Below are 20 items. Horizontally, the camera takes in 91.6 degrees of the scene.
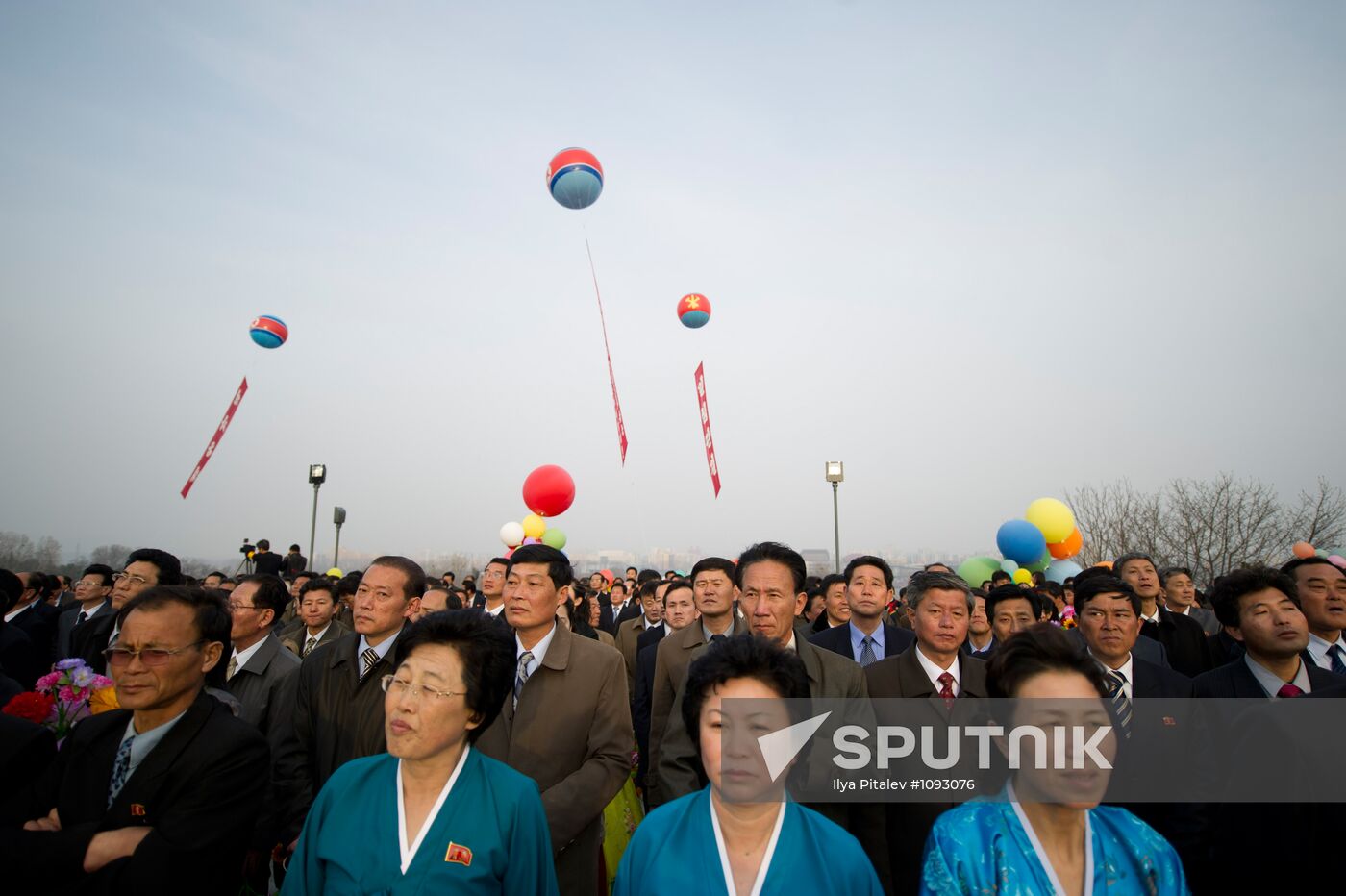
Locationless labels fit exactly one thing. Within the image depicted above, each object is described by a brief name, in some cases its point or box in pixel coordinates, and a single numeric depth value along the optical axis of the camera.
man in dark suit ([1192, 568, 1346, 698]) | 3.40
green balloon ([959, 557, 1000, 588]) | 11.73
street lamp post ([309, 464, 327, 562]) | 14.84
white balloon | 14.15
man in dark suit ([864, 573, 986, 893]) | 3.22
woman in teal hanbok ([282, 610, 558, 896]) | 2.05
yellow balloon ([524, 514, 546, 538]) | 12.52
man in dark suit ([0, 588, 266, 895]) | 1.99
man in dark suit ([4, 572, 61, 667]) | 6.57
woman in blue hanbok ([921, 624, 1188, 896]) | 1.79
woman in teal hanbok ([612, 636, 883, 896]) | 1.93
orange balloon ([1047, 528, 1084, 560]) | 11.68
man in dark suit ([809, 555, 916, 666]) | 5.03
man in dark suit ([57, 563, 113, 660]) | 6.34
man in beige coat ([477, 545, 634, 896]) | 2.95
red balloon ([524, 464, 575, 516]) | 12.01
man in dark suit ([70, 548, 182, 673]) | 4.86
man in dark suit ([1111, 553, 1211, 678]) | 5.35
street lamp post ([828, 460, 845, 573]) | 14.34
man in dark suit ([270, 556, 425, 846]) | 3.26
